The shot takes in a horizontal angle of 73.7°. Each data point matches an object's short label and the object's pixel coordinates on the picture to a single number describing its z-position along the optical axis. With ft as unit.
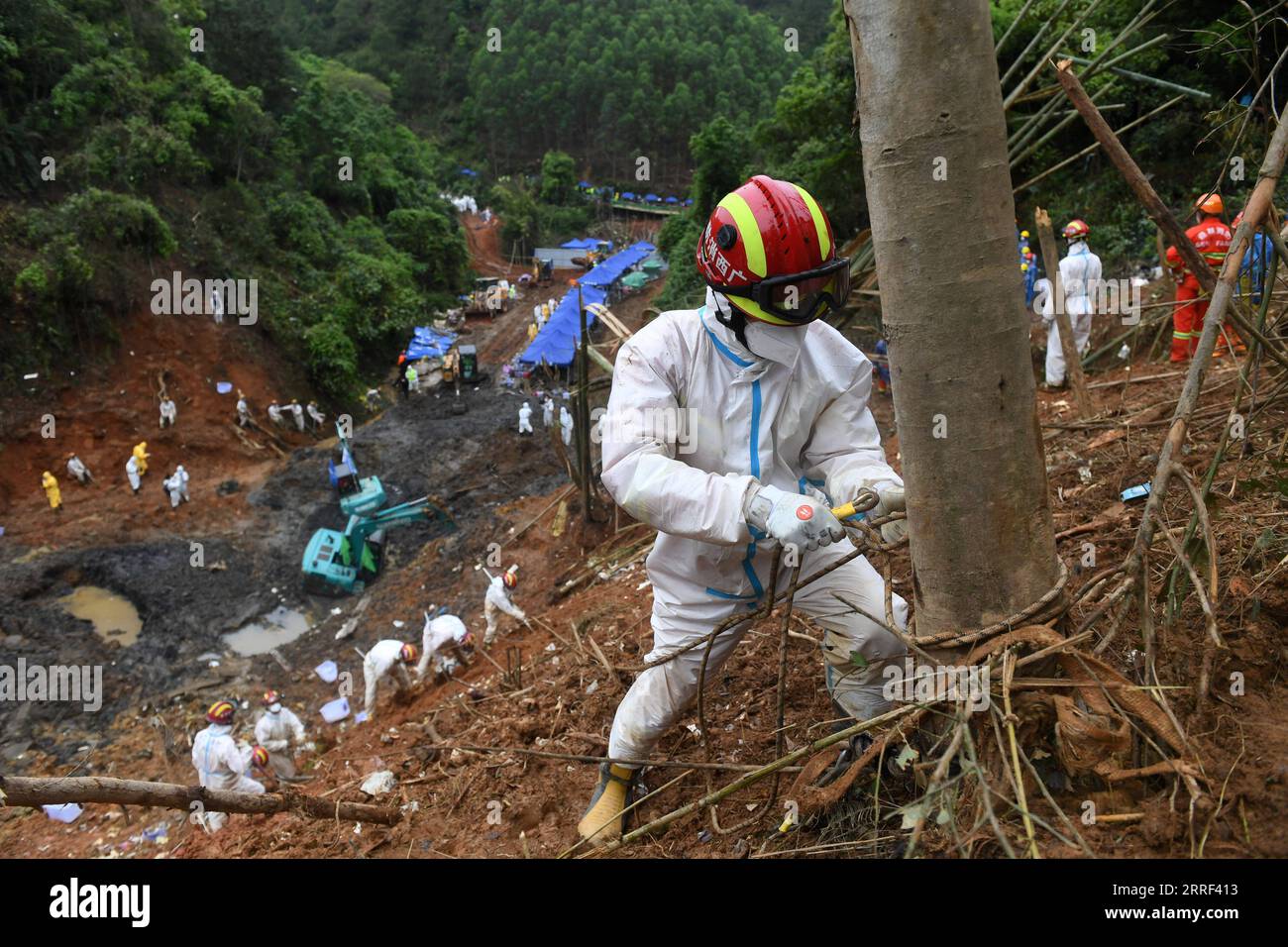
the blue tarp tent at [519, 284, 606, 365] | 74.48
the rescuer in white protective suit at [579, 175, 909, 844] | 8.06
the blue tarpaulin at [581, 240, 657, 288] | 103.96
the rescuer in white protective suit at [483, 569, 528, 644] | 28.22
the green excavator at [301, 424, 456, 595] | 40.75
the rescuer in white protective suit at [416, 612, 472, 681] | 26.84
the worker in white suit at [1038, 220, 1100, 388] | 28.14
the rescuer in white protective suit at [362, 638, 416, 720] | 26.44
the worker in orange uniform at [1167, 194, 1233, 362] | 21.76
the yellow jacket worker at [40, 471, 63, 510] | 48.93
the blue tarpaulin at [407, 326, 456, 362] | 82.23
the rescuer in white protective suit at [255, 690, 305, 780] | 23.98
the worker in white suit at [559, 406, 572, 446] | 46.25
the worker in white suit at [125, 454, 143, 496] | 51.75
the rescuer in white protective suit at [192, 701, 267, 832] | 22.33
